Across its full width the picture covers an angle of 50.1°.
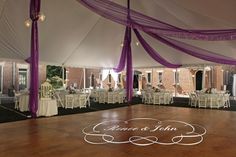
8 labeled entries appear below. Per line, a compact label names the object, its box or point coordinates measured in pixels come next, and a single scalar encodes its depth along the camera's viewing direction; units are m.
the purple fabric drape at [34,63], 7.04
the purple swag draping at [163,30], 6.13
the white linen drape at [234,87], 14.12
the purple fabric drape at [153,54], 9.84
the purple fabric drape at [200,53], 8.38
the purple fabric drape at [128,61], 10.18
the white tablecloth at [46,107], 7.84
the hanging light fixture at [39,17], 6.84
